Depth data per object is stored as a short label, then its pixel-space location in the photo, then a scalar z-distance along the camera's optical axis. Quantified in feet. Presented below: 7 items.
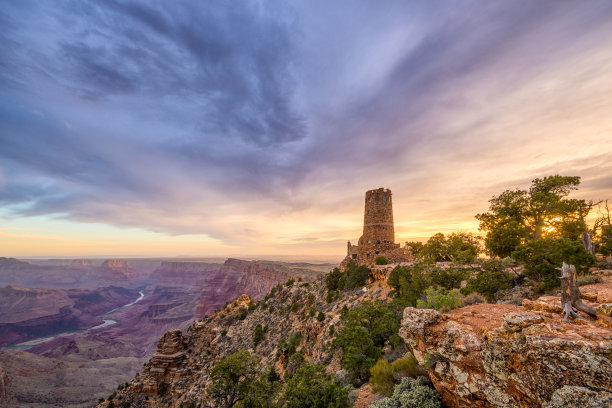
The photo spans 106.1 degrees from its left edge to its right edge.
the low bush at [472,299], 44.10
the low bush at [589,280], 37.99
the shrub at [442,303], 33.61
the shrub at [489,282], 47.26
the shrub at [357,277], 94.94
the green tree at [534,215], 61.11
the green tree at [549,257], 42.24
